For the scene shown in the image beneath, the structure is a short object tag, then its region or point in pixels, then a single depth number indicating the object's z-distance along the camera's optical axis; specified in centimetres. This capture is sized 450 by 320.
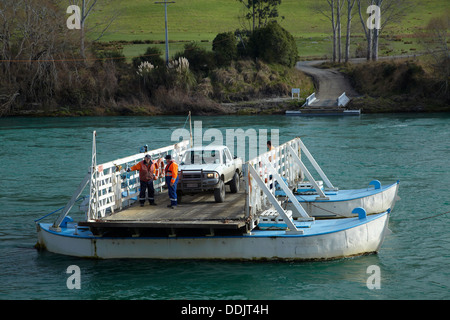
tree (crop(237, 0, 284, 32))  7881
